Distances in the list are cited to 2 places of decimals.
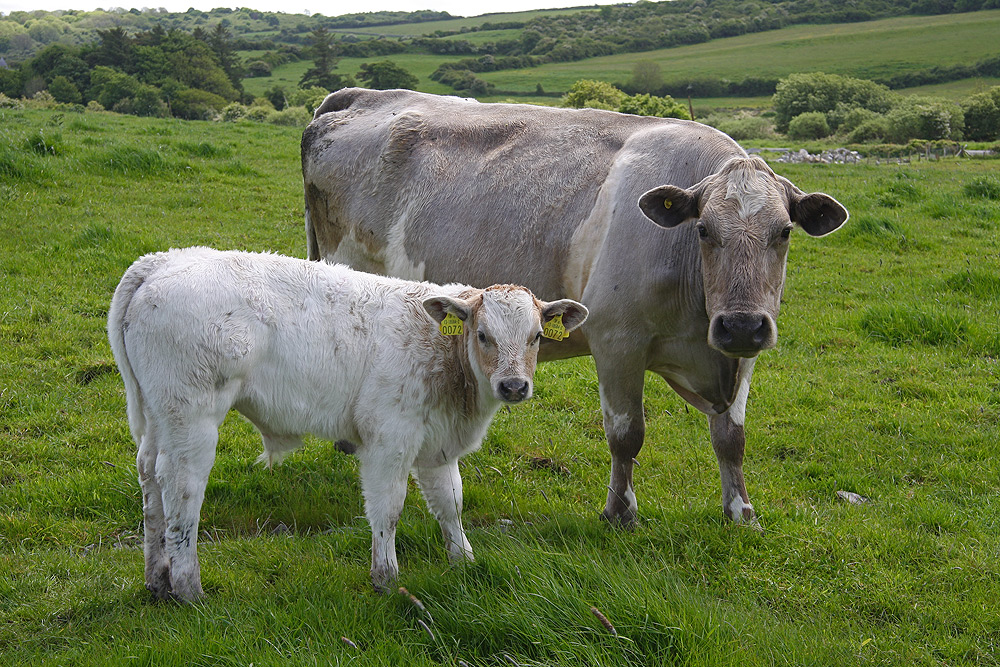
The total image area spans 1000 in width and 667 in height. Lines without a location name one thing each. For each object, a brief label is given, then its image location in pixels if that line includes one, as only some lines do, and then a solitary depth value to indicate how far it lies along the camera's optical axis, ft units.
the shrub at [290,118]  116.88
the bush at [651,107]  86.07
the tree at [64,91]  150.10
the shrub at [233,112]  118.62
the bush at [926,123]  122.62
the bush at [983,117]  130.21
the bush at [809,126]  136.77
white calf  14.37
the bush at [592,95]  97.80
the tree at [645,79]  214.69
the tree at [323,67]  221.87
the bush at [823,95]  157.89
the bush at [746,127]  138.21
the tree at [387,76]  193.47
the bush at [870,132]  122.52
